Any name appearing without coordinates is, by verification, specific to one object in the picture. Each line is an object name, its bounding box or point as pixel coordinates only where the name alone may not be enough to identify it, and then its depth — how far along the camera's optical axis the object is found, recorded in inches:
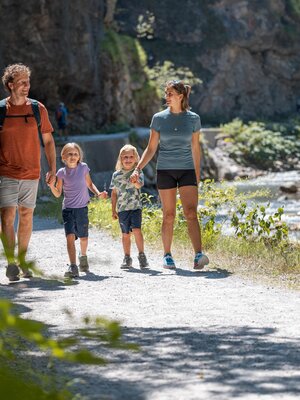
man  389.7
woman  437.1
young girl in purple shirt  434.6
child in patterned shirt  453.7
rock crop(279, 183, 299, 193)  1470.2
